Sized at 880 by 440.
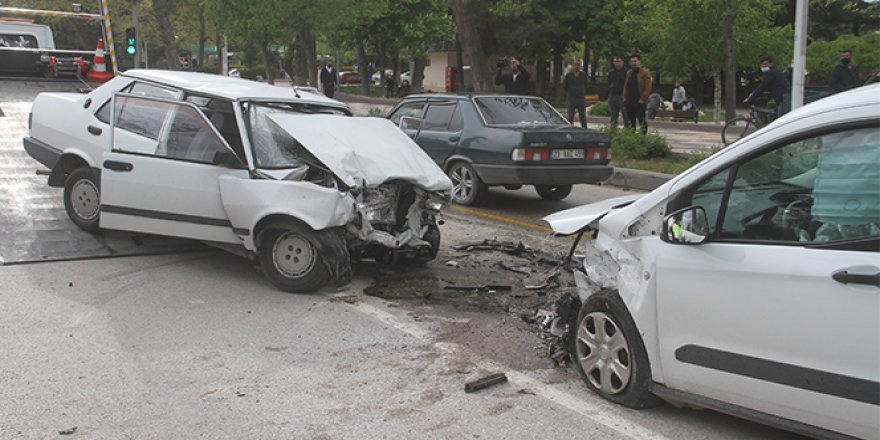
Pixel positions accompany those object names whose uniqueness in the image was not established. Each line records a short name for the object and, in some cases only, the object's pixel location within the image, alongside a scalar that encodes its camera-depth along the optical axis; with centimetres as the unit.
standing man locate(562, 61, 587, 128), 1791
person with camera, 1802
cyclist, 1539
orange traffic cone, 1332
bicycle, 1585
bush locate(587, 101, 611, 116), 3137
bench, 2814
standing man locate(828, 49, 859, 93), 1639
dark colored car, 1030
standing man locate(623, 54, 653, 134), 1622
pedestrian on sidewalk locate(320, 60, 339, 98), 2962
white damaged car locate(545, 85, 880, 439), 326
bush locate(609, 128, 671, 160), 1505
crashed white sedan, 639
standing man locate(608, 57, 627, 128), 1683
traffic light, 1863
